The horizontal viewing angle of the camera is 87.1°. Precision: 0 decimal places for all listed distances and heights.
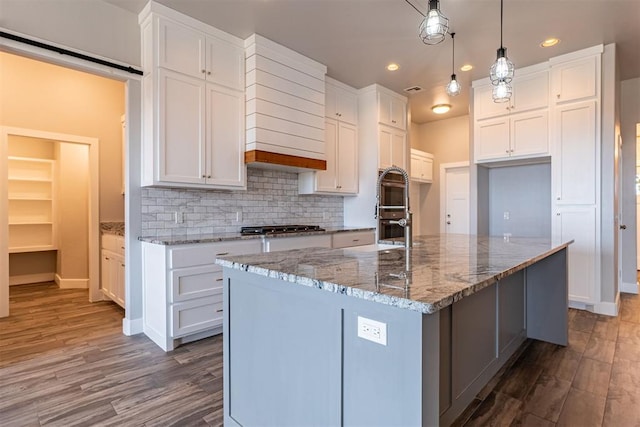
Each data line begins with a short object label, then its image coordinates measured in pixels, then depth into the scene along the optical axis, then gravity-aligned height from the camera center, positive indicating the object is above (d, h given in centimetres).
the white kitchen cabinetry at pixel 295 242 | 326 -31
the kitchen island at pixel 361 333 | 97 -46
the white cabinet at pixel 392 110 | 468 +147
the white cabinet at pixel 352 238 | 405 -34
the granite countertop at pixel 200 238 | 265 -22
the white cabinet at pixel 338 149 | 429 +86
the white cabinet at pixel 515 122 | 396 +111
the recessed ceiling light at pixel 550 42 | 343 +175
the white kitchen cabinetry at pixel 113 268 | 360 -64
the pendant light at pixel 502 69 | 231 +99
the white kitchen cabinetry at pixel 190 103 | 284 +99
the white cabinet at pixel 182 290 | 266 -65
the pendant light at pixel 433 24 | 194 +109
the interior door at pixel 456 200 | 616 +22
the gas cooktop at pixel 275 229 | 334 -18
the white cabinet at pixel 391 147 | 466 +93
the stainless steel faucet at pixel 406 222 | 216 -7
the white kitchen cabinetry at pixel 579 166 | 360 +50
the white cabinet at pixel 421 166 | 600 +84
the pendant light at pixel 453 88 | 275 +102
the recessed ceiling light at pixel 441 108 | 552 +172
